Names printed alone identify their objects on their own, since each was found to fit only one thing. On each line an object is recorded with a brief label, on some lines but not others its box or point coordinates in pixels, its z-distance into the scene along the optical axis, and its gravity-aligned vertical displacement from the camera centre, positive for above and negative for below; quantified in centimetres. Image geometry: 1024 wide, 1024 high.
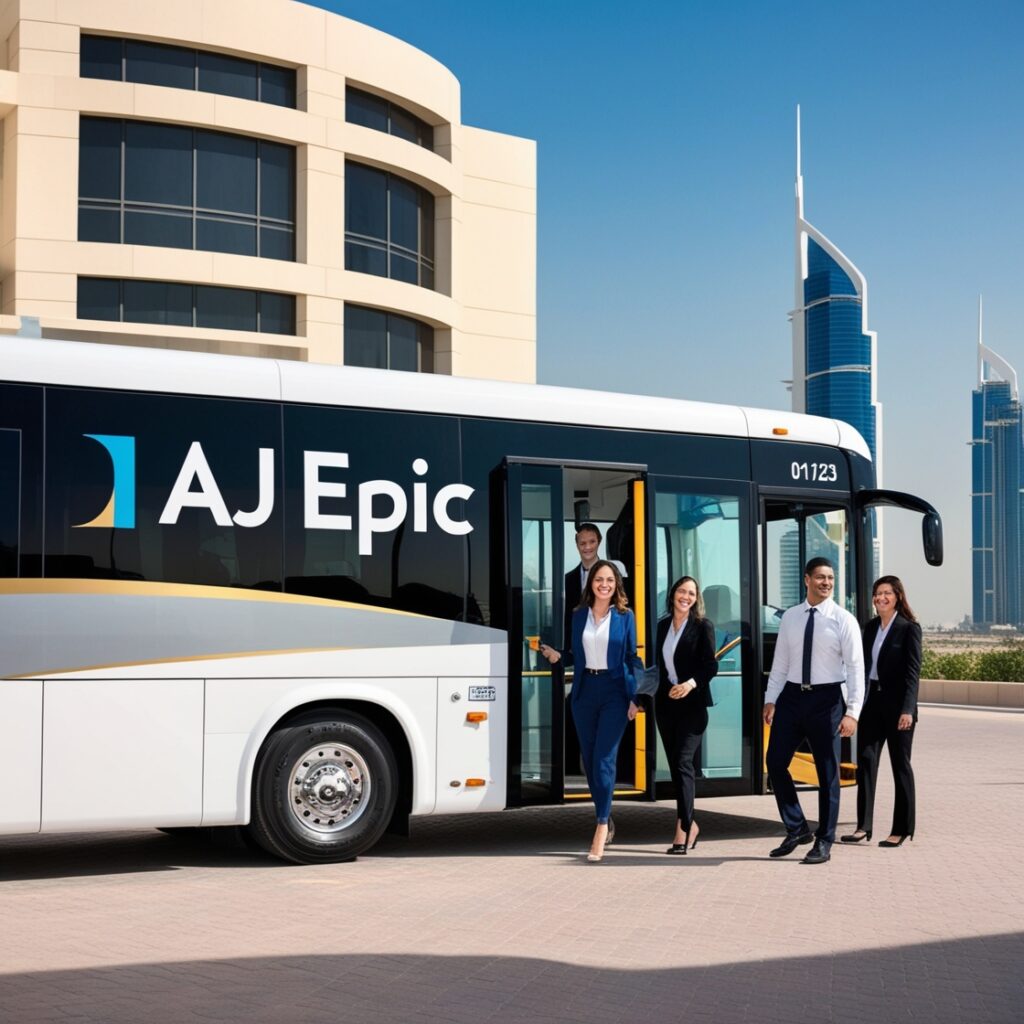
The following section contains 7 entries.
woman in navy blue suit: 996 -47
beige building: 3384 +1002
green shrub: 3209 -134
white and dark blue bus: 889 +16
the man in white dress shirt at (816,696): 1011 -60
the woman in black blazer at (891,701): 1101 -69
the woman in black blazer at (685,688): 1041 -56
